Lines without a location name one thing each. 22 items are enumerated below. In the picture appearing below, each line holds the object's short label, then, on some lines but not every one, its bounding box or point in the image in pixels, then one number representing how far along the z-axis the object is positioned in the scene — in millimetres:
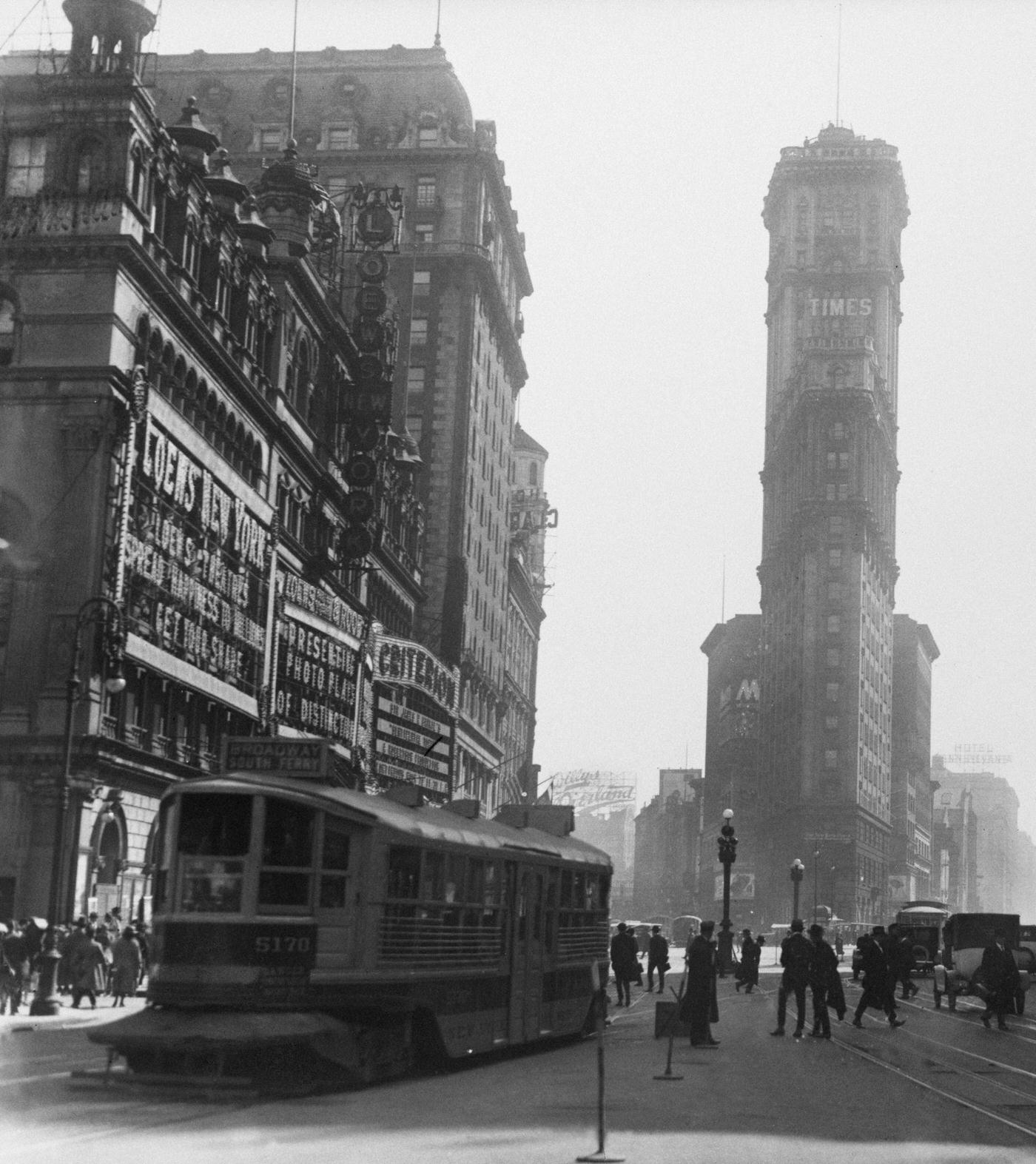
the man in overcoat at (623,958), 42312
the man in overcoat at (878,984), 33344
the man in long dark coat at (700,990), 28250
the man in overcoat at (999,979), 36969
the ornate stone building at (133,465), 44594
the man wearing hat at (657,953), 49188
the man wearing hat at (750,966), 52125
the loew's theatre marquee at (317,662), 63375
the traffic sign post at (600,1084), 14492
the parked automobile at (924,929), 74875
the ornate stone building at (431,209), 102125
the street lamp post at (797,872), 73844
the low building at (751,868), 175250
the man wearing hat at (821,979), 30734
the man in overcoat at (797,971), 31250
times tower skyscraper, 167000
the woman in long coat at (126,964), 36188
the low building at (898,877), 186638
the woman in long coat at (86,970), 34781
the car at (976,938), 53906
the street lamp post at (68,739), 32594
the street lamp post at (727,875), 60281
